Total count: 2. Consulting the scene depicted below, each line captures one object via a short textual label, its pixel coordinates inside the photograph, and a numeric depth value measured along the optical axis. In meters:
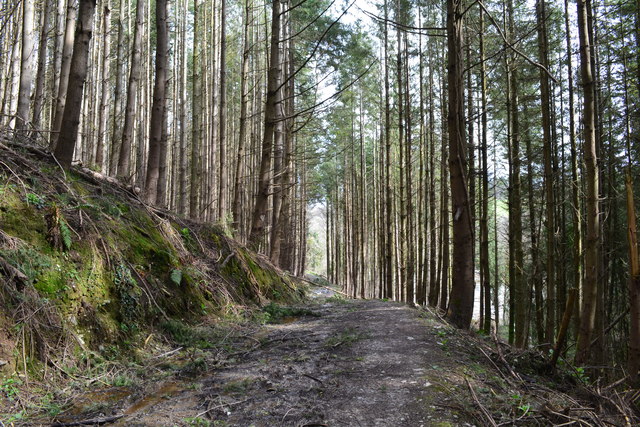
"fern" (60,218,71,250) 3.40
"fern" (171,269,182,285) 4.51
